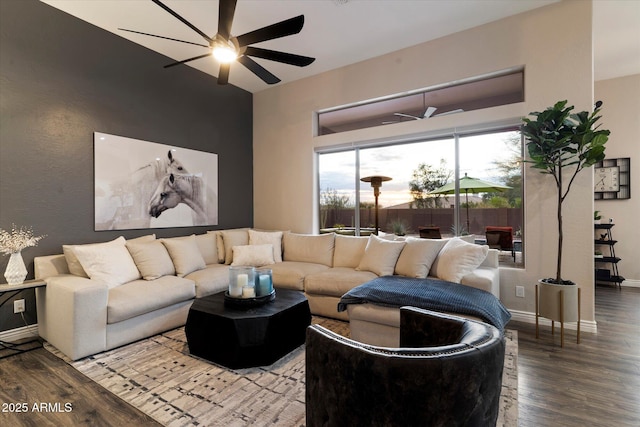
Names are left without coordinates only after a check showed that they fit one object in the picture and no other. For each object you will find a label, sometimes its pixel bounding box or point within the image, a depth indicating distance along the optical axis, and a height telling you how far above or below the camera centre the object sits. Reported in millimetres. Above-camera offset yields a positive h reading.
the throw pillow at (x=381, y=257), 3477 -514
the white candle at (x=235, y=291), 2572 -662
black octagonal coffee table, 2312 -953
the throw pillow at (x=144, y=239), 3496 -293
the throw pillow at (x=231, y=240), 4383 -389
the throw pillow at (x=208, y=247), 4211 -468
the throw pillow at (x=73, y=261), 2902 -456
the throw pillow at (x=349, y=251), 3990 -506
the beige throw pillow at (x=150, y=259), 3252 -498
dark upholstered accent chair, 929 -557
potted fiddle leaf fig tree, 2814 +658
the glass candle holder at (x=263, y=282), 2625 -605
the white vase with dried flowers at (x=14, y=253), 2639 -351
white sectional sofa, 2549 -669
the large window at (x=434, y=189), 3721 +353
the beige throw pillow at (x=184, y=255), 3551 -499
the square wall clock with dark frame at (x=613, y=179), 4953 +572
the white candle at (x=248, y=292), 2549 -666
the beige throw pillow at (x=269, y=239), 4500 -384
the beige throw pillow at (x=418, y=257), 3242 -488
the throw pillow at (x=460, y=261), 3004 -485
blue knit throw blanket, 2291 -705
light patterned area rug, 1805 -1214
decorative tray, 2506 -741
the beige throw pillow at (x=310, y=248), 4270 -504
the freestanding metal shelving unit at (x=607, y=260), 4789 -748
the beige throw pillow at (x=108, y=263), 2863 -478
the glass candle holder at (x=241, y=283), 2561 -597
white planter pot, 2777 -851
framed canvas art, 3547 +402
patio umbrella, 3787 +348
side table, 2551 -788
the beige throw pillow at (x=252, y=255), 4188 -585
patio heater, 4730 +504
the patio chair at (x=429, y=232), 4191 -264
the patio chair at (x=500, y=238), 3723 -312
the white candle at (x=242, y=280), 2580 -572
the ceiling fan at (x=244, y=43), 2393 +1531
